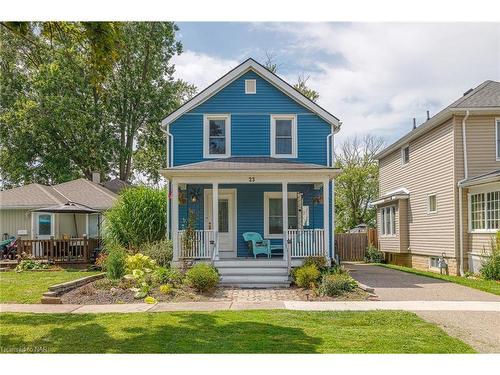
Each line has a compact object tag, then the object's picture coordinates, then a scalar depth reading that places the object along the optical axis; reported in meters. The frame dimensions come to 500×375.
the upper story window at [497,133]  14.72
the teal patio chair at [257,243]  13.80
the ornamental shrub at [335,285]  10.17
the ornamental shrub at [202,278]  10.50
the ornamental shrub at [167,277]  11.02
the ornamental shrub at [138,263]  11.54
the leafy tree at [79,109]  26.86
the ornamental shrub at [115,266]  11.51
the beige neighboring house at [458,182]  14.11
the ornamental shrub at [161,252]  13.32
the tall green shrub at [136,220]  14.86
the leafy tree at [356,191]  32.56
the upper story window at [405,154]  19.72
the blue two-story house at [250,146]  14.78
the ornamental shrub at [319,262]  12.21
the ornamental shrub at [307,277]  11.13
